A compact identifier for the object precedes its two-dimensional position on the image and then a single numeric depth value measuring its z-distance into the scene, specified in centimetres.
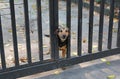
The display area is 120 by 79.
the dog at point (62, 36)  343
